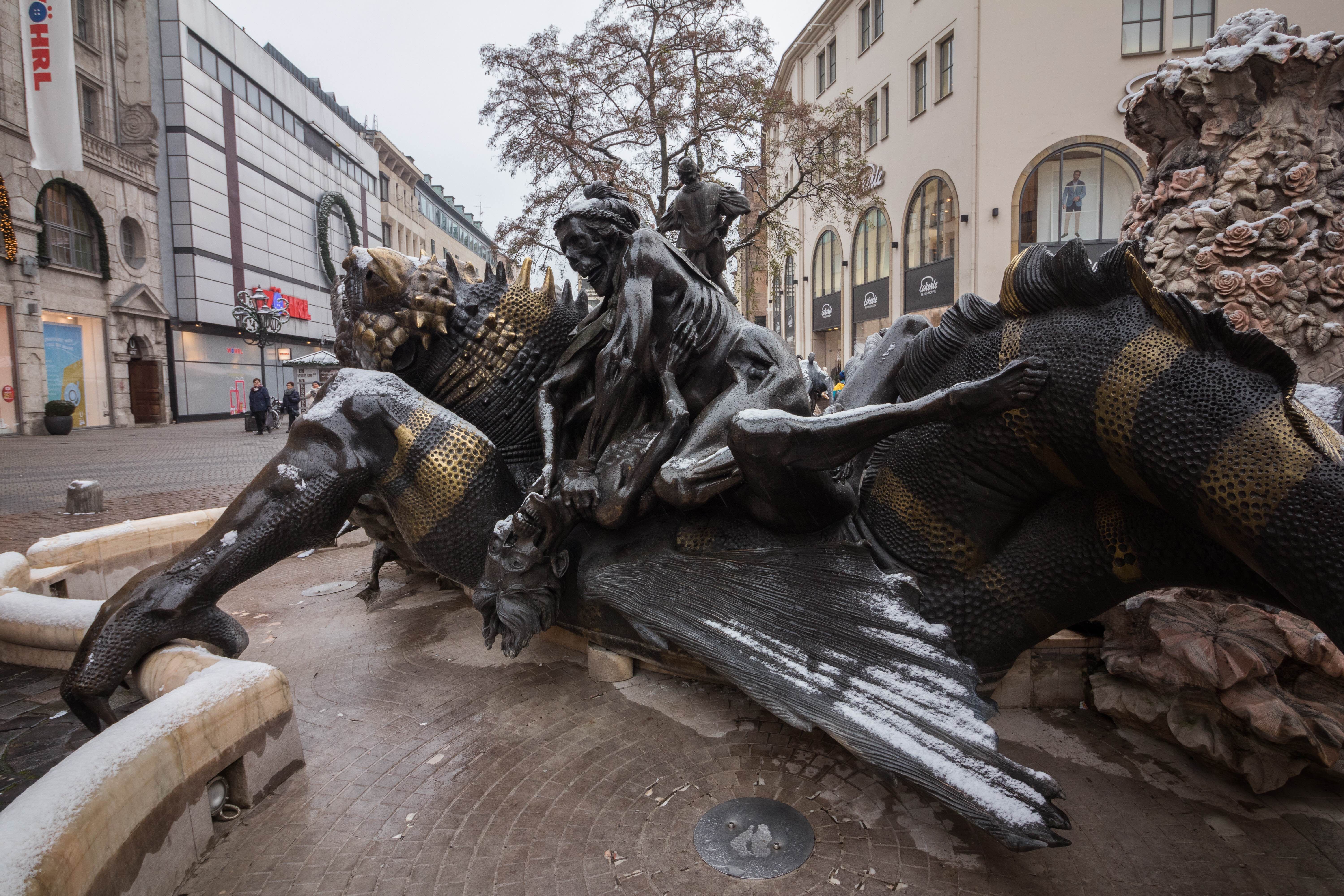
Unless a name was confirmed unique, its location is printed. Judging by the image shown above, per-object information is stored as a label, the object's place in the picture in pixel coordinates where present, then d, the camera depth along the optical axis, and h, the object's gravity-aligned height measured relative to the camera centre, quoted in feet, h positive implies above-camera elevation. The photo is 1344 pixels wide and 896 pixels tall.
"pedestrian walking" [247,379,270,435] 67.41 +0.85
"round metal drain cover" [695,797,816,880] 6.27 -3.95
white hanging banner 49.83 +22.41
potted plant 62.95 -0.43
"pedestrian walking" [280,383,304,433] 71.56 +1.08
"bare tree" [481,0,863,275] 45.27 +19.22
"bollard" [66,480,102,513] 23.36 -2.74
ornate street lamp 77.92 +10.31
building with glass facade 83.35 +29.00
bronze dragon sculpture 5.94 -0.80
